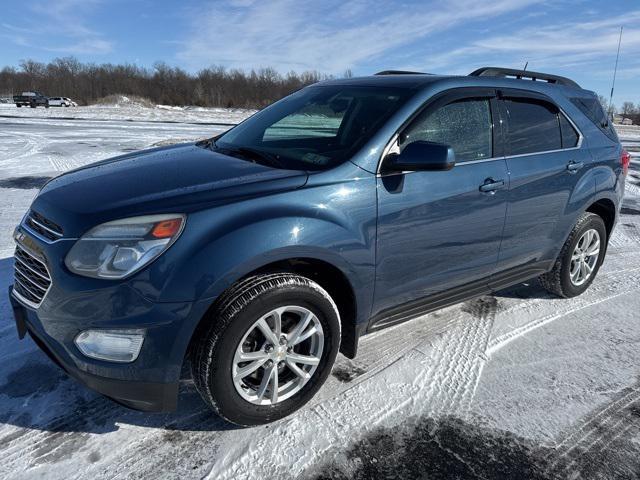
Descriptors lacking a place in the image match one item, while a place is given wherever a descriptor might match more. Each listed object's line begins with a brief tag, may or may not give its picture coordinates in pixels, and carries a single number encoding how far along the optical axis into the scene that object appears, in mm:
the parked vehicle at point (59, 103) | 55969
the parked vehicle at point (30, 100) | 47031
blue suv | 2211
